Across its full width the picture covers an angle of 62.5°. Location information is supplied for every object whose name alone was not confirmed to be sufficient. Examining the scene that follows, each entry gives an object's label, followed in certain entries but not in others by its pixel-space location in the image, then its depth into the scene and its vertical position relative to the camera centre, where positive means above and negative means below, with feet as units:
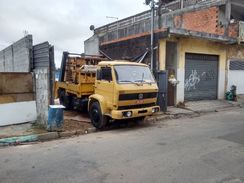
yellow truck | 22.12 -1.27
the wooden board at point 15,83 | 22.69 -0.48
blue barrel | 21.24 -4.03
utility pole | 32.96 +7.95
